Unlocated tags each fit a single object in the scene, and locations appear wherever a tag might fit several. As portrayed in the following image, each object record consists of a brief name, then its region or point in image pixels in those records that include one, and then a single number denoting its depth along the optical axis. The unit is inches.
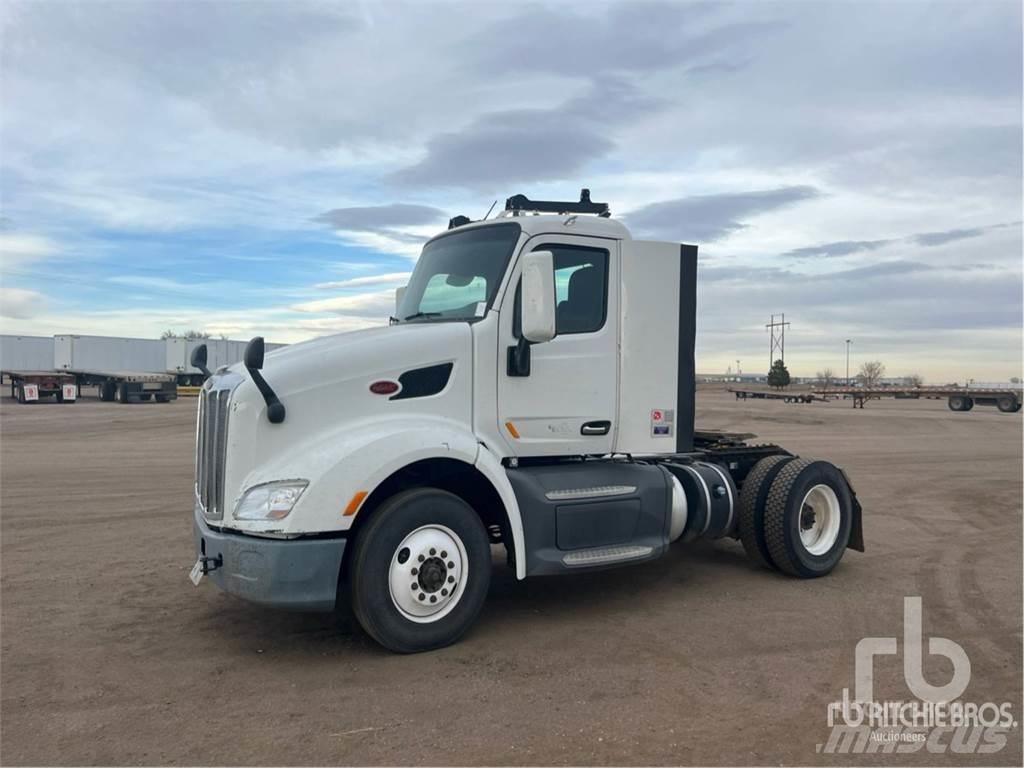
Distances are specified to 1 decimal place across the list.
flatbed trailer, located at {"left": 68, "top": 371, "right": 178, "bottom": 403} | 1621.6
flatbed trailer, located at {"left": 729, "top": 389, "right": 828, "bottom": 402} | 2091.5
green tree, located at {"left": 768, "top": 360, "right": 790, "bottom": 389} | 3284.9
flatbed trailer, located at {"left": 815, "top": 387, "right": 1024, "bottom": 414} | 1868.8
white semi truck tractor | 215.3
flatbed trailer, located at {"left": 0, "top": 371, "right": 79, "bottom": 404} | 1593.3
